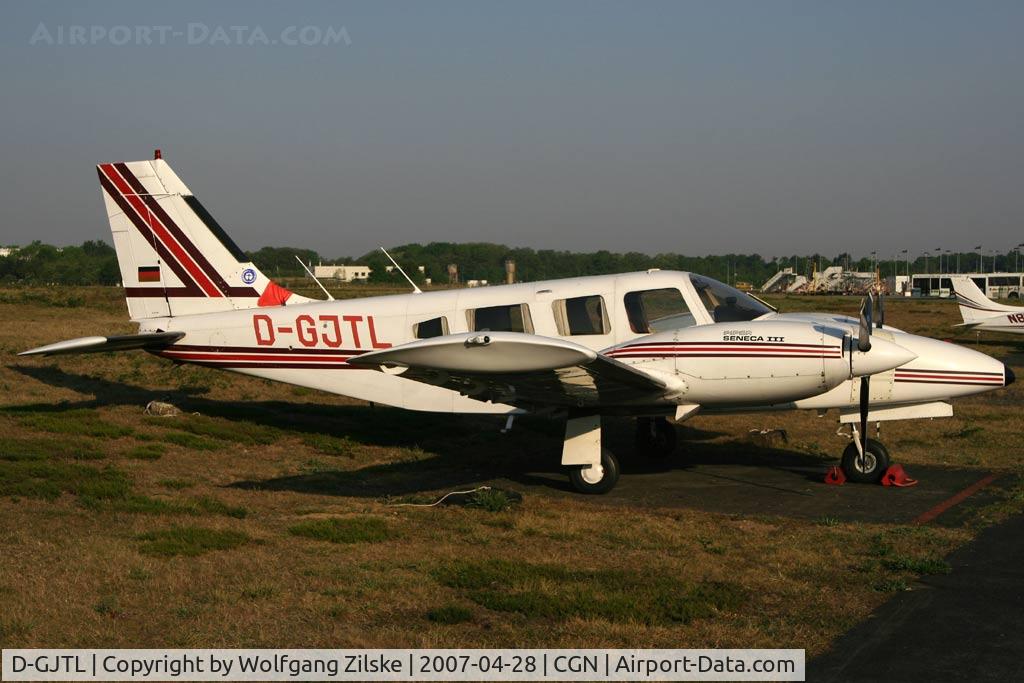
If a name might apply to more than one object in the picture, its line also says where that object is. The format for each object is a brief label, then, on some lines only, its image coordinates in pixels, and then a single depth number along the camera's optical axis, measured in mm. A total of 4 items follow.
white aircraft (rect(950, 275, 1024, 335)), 37719
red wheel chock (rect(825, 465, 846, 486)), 12484
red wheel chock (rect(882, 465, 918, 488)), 12336
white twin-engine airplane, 11172
